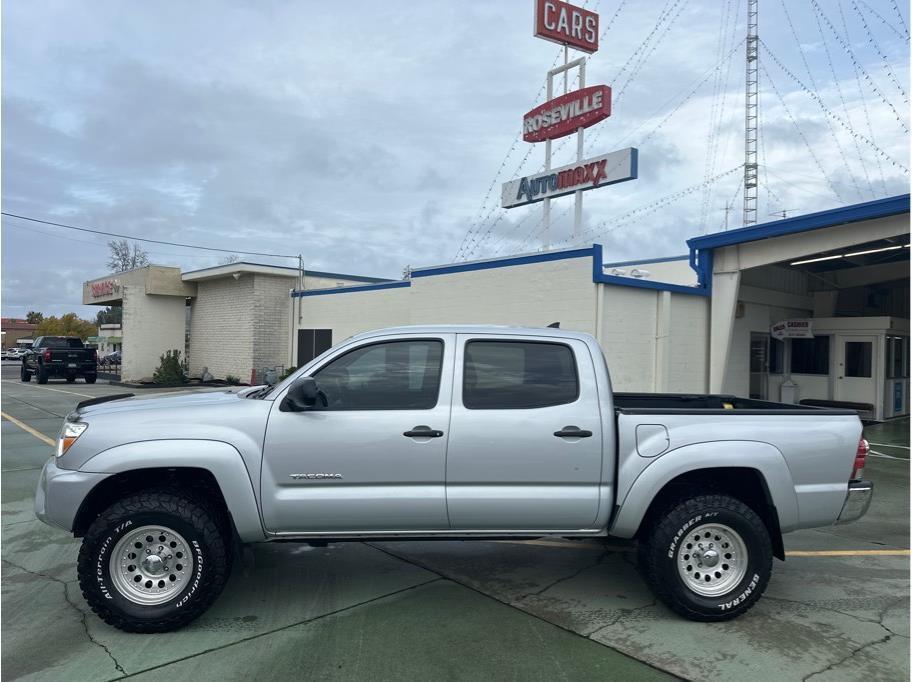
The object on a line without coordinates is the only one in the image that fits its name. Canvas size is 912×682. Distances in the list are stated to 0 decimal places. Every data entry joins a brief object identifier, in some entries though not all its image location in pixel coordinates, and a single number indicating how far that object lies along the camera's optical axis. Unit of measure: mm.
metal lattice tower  30719
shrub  24938
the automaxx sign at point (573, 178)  13914
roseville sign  14906
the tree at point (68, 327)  85938
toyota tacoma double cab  4125
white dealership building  12578
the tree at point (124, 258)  68312
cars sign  15945
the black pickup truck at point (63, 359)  27375
